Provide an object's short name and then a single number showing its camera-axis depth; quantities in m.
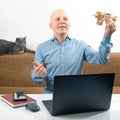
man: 1.83
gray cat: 2.78
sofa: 2.70
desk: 1.21
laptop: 1.17
